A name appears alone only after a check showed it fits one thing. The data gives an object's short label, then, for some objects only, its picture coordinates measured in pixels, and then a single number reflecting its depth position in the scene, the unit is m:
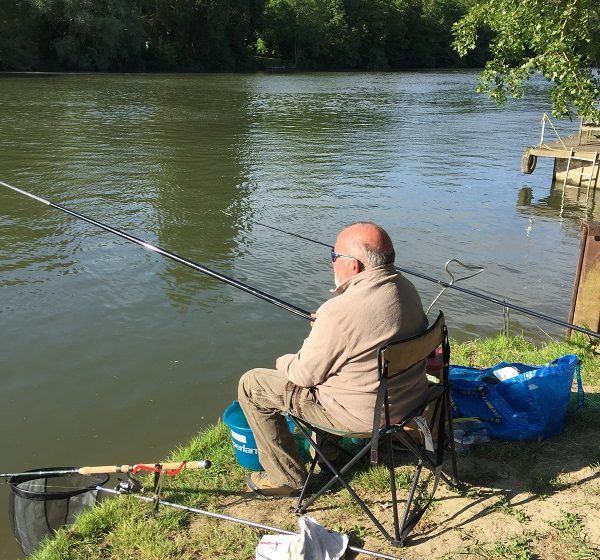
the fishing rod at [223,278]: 4.54
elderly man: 3.29
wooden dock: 16.70
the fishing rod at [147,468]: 3.65
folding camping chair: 3.25
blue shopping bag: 4.31
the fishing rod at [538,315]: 4.48
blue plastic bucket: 4.08
